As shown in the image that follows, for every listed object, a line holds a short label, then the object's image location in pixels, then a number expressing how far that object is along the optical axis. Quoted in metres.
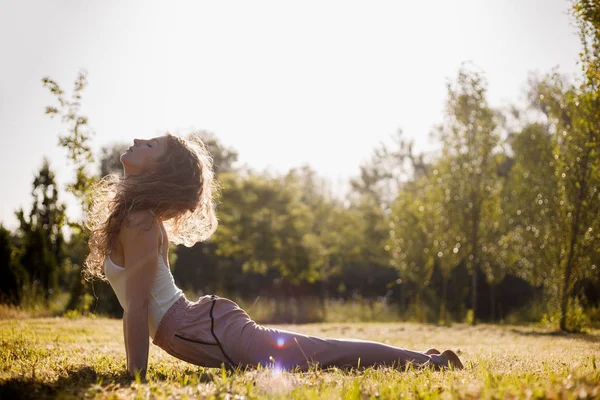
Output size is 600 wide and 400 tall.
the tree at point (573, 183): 11.26
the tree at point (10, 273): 13.03
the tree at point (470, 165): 15.32
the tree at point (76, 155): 12.39
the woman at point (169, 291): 3.61
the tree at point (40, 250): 14.16
